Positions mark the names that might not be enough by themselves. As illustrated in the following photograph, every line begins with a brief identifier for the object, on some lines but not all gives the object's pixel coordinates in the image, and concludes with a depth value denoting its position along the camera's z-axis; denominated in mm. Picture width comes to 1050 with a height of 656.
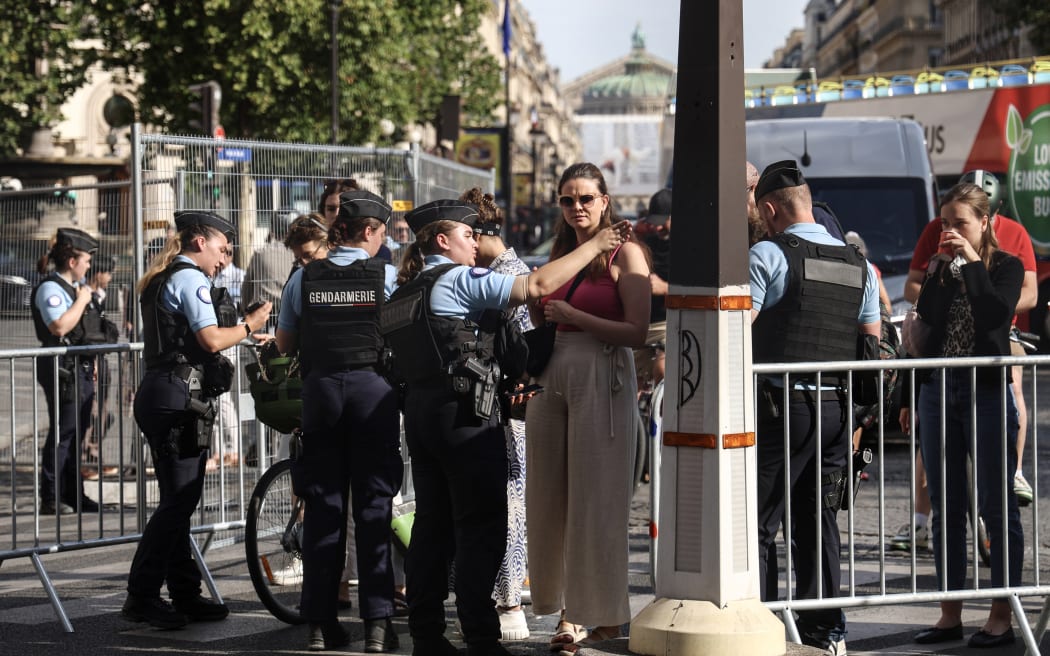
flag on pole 61166
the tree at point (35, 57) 32375
